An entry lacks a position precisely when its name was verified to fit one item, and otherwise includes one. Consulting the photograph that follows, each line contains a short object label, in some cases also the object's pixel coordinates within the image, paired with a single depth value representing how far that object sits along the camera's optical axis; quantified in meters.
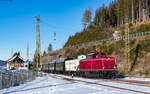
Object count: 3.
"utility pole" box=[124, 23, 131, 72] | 36.26
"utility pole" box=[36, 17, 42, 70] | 35.47
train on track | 24.94
